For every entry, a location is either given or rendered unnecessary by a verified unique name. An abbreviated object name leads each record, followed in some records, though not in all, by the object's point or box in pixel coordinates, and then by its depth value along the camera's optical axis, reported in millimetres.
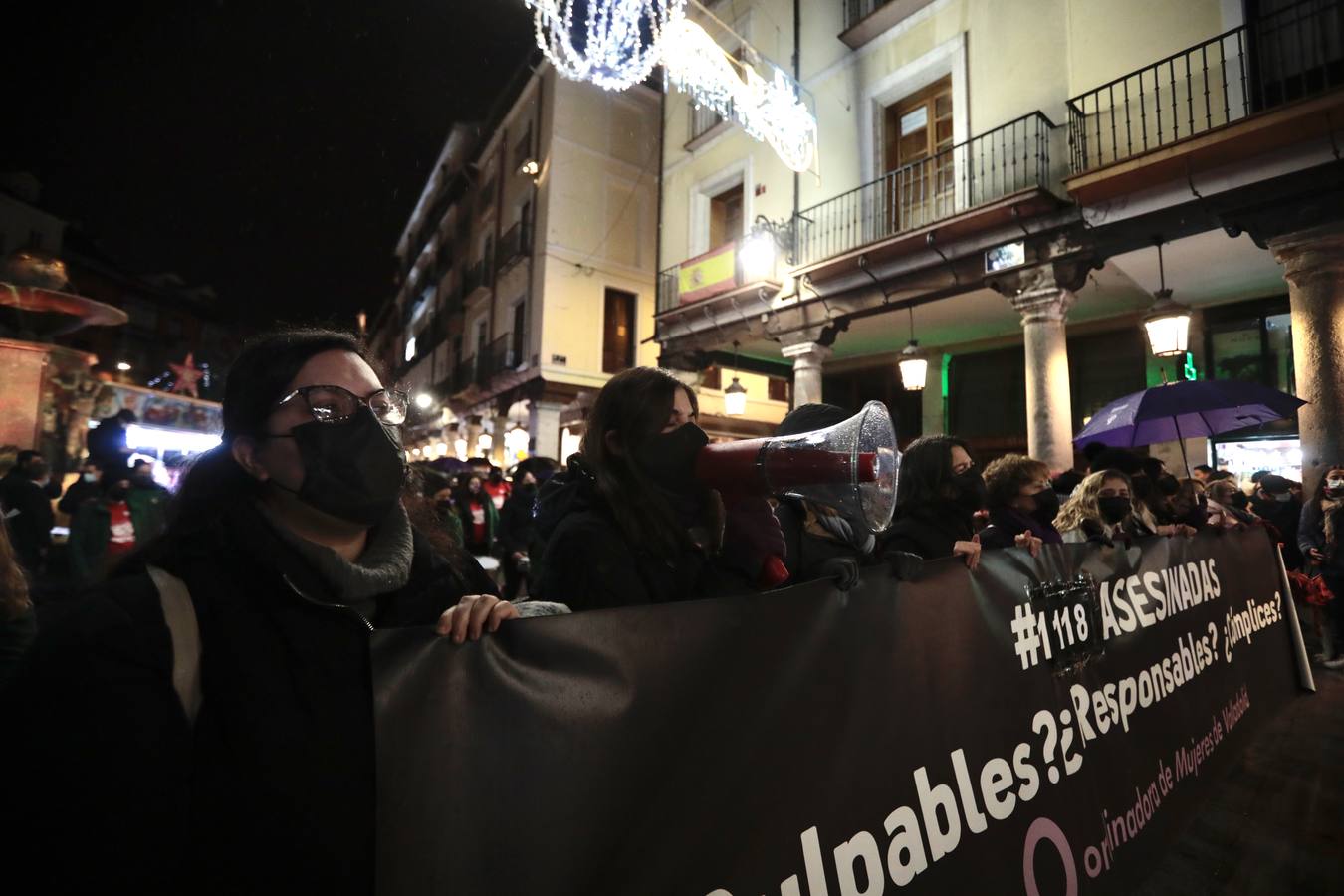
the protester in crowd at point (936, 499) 2889
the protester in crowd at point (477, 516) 7766
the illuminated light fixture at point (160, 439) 13844
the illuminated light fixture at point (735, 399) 11969
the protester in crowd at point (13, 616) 1631
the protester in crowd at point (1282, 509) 6484
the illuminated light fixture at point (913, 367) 9102
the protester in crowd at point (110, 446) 6047
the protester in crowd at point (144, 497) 5633
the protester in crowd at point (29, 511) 5590
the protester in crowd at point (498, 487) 9000
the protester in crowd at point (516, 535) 6984
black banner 1097
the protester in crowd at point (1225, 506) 4031
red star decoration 18156
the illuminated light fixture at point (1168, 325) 6398
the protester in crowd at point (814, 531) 2357
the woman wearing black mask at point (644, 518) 1729
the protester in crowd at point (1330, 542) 5590
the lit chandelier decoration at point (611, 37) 6531
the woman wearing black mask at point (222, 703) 809
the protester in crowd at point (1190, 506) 4863
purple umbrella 5105
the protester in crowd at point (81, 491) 6406
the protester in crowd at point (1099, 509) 3814
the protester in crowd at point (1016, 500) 3436
